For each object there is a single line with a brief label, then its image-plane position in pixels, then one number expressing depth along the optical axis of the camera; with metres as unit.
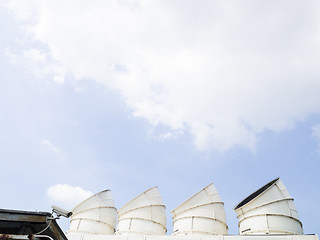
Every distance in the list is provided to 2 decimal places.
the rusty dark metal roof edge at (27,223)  8.00
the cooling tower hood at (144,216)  25.55
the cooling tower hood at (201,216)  23.85
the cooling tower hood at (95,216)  26.98
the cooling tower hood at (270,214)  22.17
